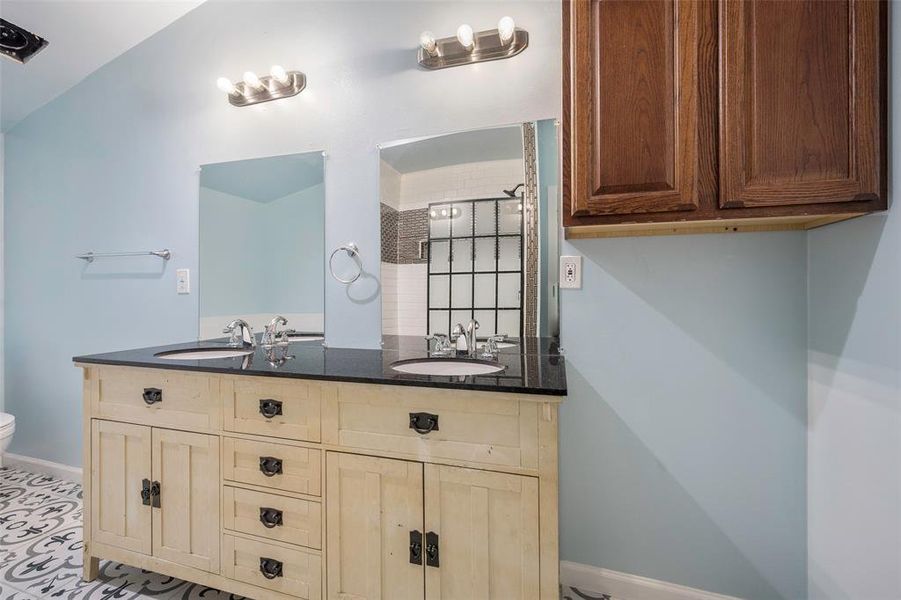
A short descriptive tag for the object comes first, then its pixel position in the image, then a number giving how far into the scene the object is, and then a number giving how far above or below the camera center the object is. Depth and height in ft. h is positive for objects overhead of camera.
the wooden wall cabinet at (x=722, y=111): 3.36 +1.66
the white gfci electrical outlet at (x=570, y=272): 5.12 +0.36
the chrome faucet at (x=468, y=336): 5.40 -0.45
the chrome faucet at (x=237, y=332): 6.51 -0.47
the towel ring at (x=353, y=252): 6.14 +0.75
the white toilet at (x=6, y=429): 6.93 -2.13
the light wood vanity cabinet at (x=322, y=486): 3.62 -1.86
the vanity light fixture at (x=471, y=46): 5.16 +3.32
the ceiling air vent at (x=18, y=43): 6.45 +4.24
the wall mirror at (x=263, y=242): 6.43 +0.98
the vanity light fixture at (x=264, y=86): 6.36 +3.40
